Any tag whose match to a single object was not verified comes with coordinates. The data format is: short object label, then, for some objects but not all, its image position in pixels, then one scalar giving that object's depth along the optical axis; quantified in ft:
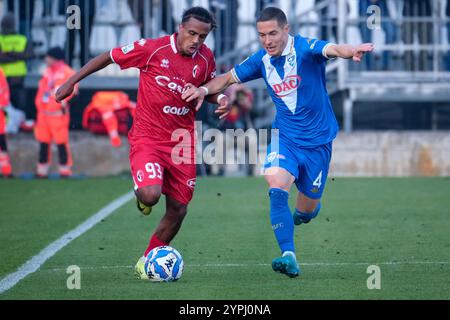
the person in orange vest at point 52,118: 67.87
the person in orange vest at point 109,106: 70.49
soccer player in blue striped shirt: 32.81
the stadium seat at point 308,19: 74.69
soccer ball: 30.99
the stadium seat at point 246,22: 76.13
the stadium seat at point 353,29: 73.41
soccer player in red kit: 33.12
